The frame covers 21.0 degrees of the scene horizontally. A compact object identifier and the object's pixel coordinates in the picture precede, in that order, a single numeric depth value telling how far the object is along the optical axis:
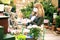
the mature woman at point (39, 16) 4.07
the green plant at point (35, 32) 2.34
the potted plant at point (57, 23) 6.12
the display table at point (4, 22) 1.95
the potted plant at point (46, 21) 7.21
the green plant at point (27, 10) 7.05
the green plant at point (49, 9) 7.12
